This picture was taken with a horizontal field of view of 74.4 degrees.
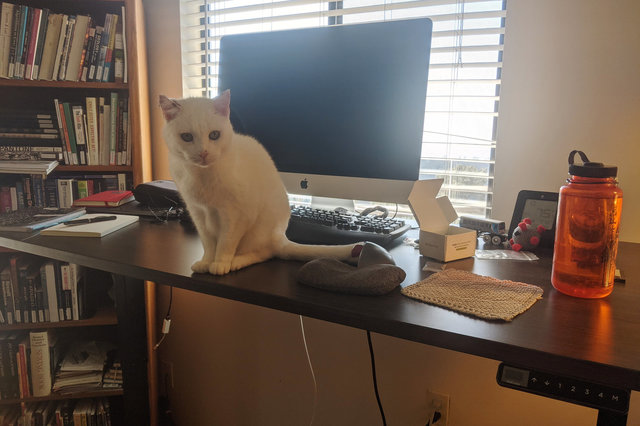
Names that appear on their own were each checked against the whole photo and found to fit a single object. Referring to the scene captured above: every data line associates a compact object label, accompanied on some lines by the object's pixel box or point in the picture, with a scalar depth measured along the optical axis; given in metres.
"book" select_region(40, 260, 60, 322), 1.53
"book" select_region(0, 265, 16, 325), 1.52
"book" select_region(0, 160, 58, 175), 1.36
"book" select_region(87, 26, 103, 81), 1.54
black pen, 1.04
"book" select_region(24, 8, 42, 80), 1.51
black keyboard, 0.90
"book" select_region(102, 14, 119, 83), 1.54
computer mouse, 0.73
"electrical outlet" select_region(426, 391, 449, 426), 1.27
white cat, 0.72
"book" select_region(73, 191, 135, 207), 1.26
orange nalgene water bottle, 0.61
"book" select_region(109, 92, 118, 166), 1.59
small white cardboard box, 0.82
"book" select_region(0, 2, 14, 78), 1.50
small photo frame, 0.93
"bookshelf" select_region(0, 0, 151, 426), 1.52
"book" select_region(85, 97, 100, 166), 1.58
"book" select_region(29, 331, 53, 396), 1.53
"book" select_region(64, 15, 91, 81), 1.54
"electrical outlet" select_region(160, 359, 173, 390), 1.85
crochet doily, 0.57
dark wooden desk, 0.46
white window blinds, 1.27
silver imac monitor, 1.00
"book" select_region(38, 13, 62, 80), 1.53
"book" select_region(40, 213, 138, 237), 0.96
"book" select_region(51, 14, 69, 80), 1.53
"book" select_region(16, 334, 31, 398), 1.54
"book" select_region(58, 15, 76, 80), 1.53
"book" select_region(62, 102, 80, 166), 1.57
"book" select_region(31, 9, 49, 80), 1.52
